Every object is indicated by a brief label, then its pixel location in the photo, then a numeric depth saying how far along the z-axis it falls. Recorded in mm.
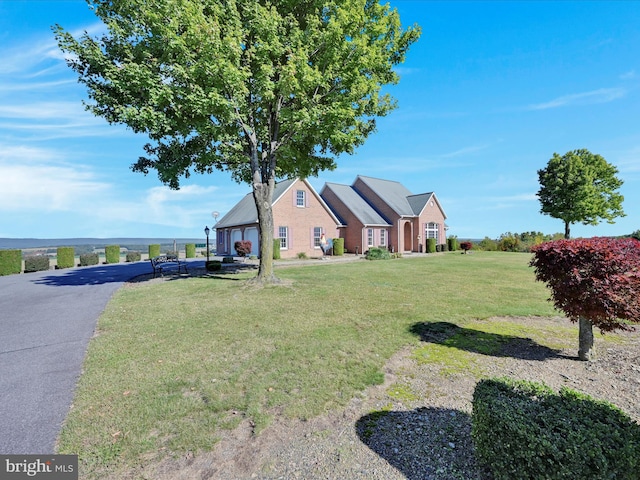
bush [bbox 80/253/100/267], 23266
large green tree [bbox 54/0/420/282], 9562
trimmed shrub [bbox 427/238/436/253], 31812
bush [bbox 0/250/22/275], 18344
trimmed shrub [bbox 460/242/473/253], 31047
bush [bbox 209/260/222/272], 17297
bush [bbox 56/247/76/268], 21844
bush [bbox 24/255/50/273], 19750
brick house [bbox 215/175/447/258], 26062
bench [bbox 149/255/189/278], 15711
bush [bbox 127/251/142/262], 26969
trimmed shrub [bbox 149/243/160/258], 27547
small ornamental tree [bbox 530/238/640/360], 4473
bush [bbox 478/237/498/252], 37094
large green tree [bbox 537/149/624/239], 35656
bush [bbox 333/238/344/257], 27672
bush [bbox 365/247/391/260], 24781
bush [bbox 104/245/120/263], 24516
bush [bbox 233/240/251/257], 24441
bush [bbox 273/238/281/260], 23891
